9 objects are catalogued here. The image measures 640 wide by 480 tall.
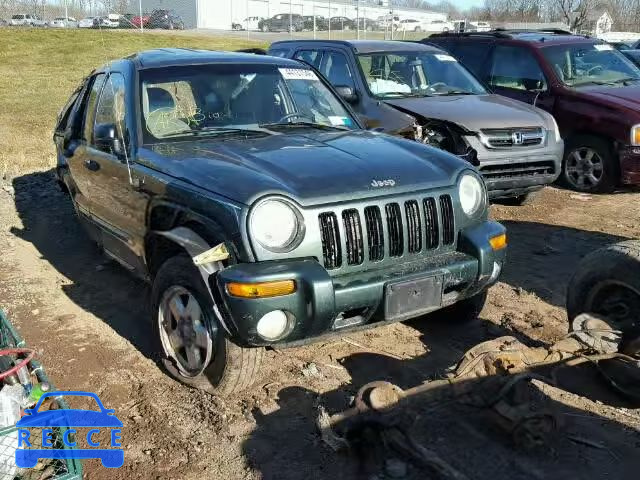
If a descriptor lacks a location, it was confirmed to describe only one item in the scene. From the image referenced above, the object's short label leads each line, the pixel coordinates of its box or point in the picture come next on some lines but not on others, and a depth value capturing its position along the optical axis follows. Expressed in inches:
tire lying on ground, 146.2
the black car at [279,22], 1761.8
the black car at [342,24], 1779.0
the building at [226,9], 1807.3
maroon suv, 322.3
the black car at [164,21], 1461.6
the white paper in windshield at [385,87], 310.3
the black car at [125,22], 1311.5
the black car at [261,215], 130.4
